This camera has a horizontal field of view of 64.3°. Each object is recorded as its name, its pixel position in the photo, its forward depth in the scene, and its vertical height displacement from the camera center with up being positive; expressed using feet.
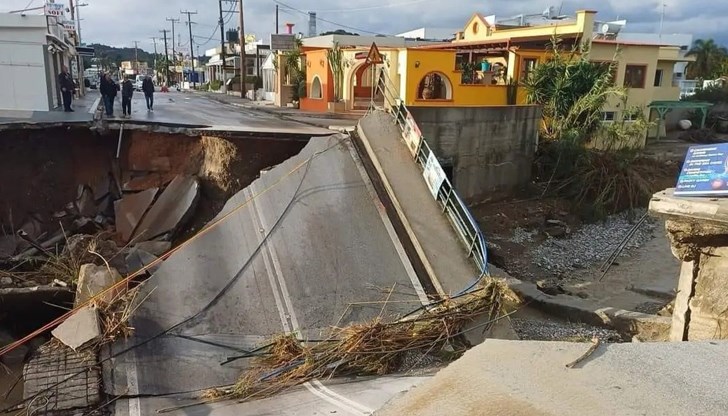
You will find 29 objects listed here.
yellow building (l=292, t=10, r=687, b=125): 70.55 +1.68
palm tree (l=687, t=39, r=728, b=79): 197.33 +9.14
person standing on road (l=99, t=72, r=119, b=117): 59.00 -1.98
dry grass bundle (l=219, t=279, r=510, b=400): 23.29 -11.37
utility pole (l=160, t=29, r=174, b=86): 270.05 +3.94
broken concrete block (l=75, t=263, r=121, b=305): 27.99 -10.22
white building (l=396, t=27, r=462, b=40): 178.09 +13.37
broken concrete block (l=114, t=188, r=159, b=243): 43.62 -10.42
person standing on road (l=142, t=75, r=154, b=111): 71.82 -2.05
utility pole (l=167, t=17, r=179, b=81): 326.14 +8.45
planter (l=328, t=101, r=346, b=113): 85.56 -4.45
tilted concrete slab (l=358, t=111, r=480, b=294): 30.58 -7.64
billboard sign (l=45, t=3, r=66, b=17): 75.42 +8.13
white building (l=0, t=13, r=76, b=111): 64.44 +0.70
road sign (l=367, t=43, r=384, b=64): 48.79 +1.73
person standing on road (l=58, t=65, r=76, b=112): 62.85 -2.07
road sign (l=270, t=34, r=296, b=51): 116.16 +6.50
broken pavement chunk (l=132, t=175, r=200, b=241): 42.19 -10.01
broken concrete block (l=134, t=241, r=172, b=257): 39.17 -11.65
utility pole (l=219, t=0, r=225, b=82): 179.00 +12.42
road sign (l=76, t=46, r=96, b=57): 120.84 +4.28
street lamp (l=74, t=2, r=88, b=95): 108.17 -1.00
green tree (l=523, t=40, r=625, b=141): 63.72 -1.51
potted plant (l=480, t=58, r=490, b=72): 82.02 +1.83
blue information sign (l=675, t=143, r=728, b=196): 18.69 -2.85
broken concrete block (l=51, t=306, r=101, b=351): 24.50 -10.86
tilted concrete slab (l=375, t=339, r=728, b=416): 8.77 -4.79
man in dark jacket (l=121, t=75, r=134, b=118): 59.72 -2.35
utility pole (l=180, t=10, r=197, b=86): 252.01 +9.85
